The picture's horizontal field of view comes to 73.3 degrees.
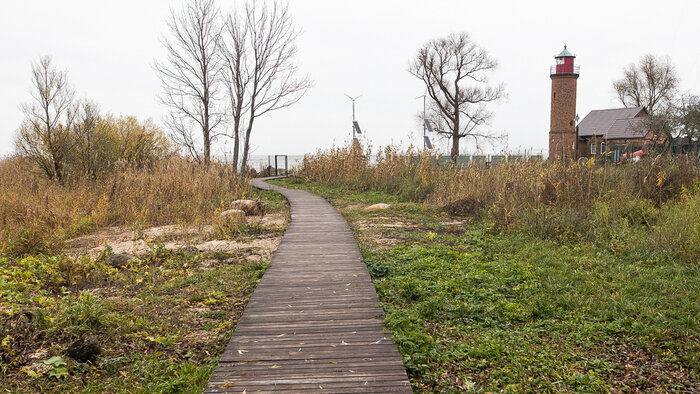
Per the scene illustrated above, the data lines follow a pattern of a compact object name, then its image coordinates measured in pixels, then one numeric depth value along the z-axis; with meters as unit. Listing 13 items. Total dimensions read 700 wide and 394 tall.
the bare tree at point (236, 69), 22.08
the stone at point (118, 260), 6.06
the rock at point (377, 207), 11.62
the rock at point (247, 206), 11.05
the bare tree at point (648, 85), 45.78
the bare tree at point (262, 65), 22.42
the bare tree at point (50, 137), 15.47
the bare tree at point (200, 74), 21.61
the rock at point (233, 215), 8.96
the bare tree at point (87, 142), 15.41
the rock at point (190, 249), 7.01
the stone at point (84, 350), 3.51
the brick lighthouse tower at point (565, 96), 43.59
